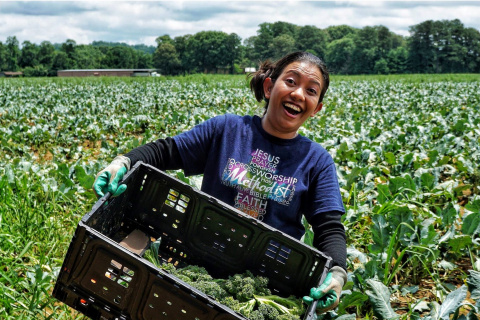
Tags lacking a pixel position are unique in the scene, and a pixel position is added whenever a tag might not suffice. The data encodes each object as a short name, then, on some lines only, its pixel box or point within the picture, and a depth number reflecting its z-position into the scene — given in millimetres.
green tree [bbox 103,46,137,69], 95812
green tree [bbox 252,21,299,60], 96100
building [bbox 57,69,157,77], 64256
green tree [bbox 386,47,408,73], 83625
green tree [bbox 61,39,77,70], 93681
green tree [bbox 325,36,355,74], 93138
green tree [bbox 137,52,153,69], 108938
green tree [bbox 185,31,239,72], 93188
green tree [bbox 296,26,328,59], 104425
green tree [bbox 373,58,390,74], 81938
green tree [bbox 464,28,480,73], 82938
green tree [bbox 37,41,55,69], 95812
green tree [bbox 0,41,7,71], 99250
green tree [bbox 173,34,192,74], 99156
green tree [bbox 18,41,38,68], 99938
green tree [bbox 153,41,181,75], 98438
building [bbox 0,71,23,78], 83188
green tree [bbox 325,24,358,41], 133500
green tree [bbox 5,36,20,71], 100812
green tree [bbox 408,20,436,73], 83250
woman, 2014
